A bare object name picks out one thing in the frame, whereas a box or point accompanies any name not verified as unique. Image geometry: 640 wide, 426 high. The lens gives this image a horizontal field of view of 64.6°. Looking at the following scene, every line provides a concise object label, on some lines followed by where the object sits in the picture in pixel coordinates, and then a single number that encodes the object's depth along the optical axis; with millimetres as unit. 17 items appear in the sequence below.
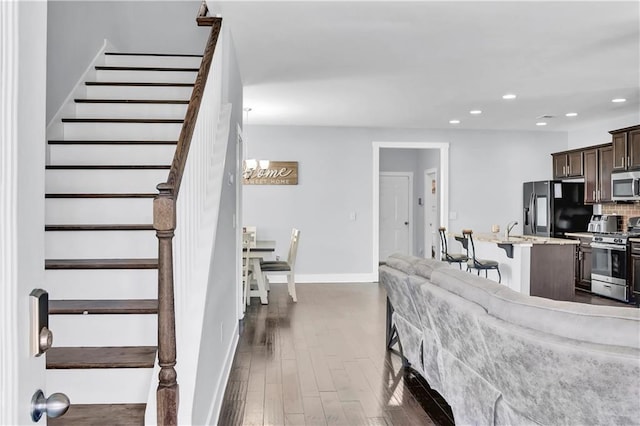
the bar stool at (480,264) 6020
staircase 2178
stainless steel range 6508
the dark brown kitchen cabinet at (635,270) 6336
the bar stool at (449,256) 6445
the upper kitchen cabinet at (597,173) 7184
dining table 6234
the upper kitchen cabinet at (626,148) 6488
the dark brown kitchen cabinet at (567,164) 7812
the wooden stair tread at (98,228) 2768
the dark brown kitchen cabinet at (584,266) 7328
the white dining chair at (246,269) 6125
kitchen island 5914
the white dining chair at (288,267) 6480
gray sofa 1627
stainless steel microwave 6535
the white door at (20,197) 833
